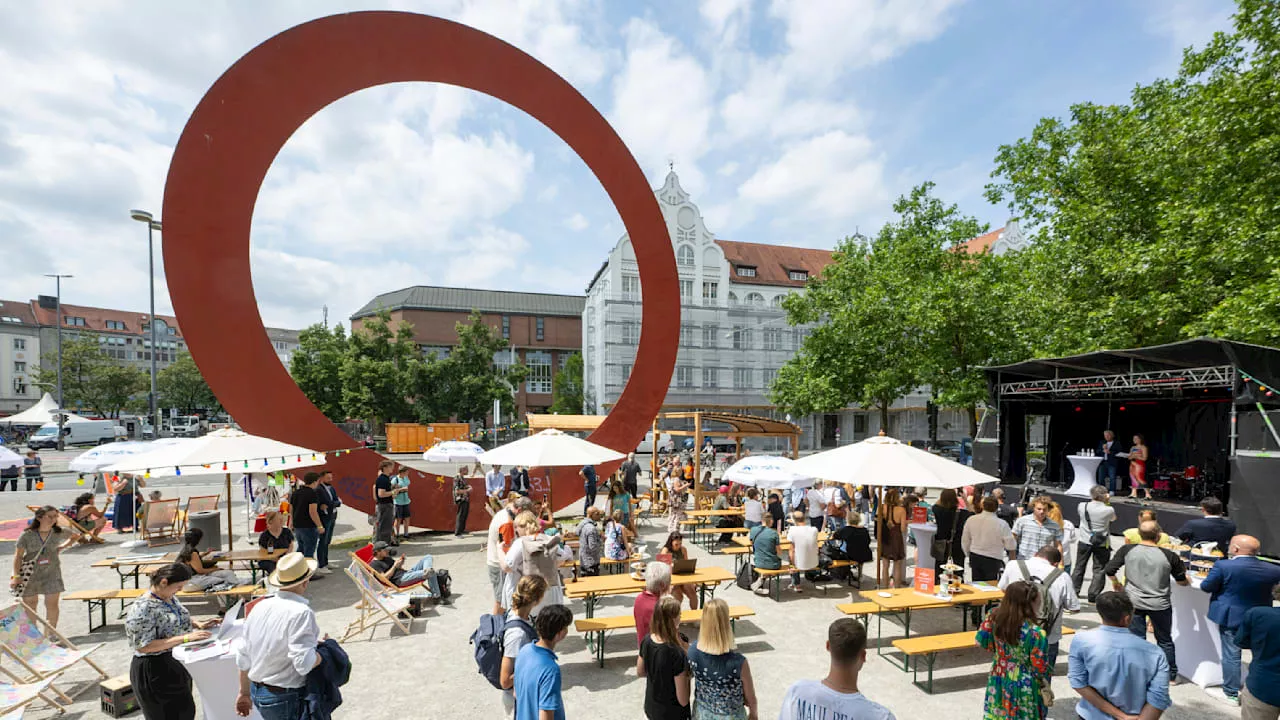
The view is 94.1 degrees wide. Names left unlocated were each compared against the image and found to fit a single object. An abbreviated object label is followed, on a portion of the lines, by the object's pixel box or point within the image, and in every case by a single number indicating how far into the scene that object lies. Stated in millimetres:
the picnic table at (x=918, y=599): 5957
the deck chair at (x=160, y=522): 10289
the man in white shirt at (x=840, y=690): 2516
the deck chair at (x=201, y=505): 11295
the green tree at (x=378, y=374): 33500
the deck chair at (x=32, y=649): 4812
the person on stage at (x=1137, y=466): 14085
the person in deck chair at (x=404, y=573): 7531
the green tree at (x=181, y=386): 57938
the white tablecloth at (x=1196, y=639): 5438
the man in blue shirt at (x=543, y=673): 2893
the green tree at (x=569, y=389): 51656
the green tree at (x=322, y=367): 36062
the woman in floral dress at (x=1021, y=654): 3600
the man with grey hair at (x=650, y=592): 4160
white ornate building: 41875
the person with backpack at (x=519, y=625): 3496
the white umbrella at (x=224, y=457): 7285
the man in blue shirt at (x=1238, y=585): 4758
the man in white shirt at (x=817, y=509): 11062
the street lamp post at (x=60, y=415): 31047
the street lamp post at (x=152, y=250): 15075
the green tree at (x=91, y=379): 45812
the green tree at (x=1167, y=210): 11797
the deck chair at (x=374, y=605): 6578
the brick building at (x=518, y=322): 56312
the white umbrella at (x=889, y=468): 6445
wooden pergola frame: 14148
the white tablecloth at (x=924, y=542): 7504
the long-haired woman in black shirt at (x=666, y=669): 3236
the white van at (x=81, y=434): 34072
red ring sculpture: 9078
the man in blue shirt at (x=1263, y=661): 3793
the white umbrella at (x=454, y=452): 14547
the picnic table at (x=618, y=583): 6457
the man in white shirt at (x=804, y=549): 7938
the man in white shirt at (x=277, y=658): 3393
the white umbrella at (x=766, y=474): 10312
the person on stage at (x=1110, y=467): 14594
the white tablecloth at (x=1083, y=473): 14009
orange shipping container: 33000
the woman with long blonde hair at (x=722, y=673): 3121
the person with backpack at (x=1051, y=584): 4598
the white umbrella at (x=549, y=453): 8359
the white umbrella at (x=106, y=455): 11485
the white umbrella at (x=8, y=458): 14016
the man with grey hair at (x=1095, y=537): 7363
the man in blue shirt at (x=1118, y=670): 3250
